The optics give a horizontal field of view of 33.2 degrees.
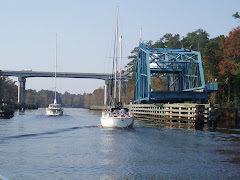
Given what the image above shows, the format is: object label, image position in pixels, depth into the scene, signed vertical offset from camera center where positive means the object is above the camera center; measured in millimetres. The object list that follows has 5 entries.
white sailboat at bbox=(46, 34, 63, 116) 85119 +190
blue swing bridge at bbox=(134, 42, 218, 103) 58719 +6664
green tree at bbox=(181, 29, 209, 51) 158400 +30836
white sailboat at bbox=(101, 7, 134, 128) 42438 -598
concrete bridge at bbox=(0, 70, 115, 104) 172838 +16116
